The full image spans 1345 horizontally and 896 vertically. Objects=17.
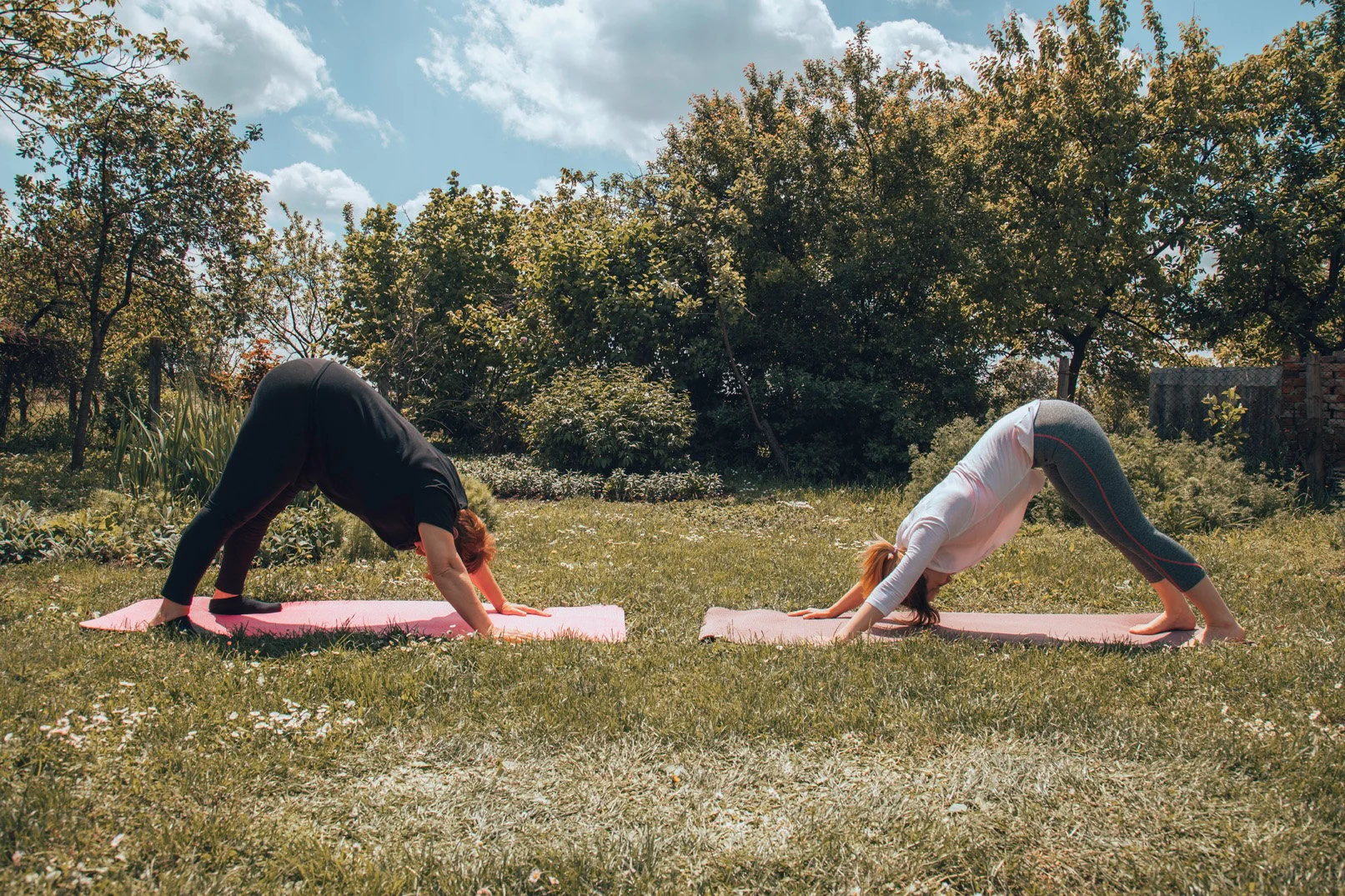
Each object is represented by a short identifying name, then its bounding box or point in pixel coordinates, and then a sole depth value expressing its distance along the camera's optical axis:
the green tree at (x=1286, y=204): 18.52
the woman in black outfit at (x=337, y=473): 4.49
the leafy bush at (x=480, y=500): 8.42
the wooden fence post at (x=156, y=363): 10.62
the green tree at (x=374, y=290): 18.62
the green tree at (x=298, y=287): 18.73
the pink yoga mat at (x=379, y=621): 4.71
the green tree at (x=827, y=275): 14.49
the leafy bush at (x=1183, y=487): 8.52
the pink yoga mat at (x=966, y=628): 4.61
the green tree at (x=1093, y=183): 18.52
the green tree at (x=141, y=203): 14.38
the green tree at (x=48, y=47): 12.16
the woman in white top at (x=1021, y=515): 4.42
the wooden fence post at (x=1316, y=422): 10.63
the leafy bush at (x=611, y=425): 12.63
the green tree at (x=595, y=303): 14.69
